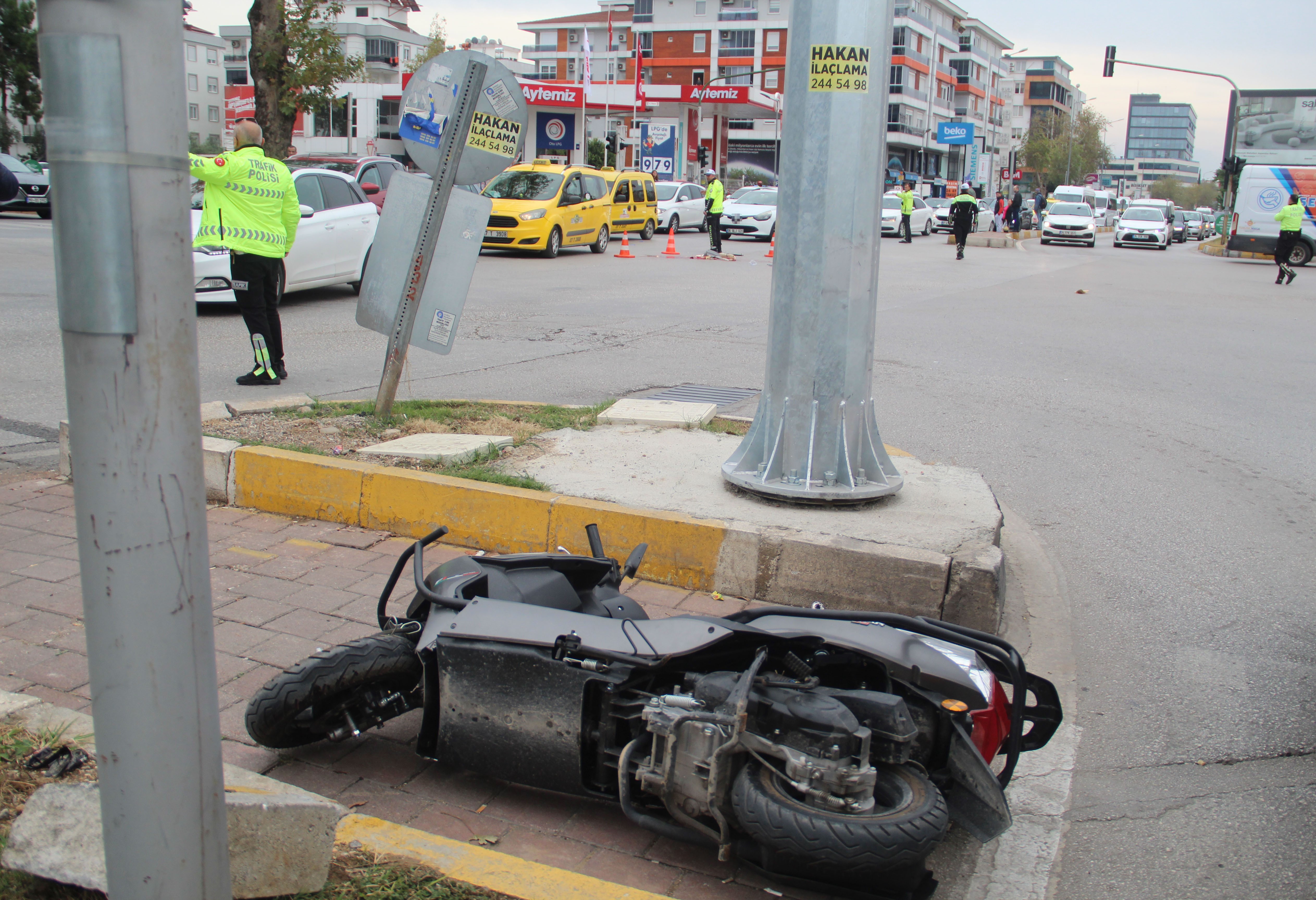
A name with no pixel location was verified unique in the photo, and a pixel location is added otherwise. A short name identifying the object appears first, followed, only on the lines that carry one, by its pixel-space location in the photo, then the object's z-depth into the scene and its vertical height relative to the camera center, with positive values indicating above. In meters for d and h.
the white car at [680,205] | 30.81 +0.34
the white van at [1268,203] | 27.56 +0.80
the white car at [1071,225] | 37.06 +0.10
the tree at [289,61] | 24.58 +3.64
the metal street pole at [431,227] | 6.04 -0.10
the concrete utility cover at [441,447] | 5.39 -1.22
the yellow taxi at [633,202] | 24.70 +0.33
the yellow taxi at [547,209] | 20.56 +0.07
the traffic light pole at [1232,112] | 40.44 +4.65
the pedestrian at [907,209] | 31.77 +0.43
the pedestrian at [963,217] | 25.89 +0.21
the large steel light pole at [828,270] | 4.64 -0.22
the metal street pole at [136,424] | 1.57 -0.34
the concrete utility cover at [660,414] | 6.45 -1.20
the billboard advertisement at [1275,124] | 41.41 +4.27
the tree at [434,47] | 71.56 +11.17
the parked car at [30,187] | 25.55 +0.25
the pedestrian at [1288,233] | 22.41 +0.03
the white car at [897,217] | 34.03 +0.23
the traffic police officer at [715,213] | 23.17 +0.11
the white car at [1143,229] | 38.50 +0.05
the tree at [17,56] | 43.06 +5.70
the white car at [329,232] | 12.36 -0.29
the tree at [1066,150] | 100.94 +7.43
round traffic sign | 6.05 +0.54
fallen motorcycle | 2.39 -1.22
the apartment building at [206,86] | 83.00 +9.28
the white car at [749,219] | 29.38 +0.00
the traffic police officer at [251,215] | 7.49 -0.08
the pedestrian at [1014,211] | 42.12 +0.62
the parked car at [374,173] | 15.90 +0.56
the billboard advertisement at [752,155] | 82.38 +4.89
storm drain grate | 8.38 -1.41
